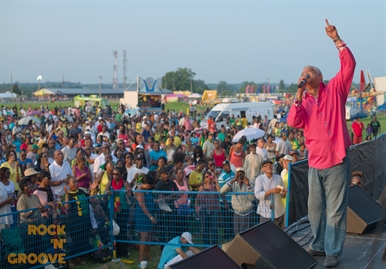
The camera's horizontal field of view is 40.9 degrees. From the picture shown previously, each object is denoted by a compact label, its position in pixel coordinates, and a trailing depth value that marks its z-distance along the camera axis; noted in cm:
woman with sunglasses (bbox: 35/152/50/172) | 1194
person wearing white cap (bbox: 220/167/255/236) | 828
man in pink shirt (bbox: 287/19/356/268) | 453
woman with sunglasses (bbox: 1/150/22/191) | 1150
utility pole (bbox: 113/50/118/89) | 16112
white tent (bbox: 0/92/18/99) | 10941
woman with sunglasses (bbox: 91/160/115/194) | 973
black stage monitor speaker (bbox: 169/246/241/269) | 425
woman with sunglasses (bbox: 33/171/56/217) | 845
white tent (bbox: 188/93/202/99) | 9975
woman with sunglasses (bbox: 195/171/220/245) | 848
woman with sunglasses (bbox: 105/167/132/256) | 880
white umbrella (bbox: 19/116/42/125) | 2674
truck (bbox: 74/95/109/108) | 5310
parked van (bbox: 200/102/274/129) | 3145
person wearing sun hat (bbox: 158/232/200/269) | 745
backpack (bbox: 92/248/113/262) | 890
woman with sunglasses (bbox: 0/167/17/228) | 745
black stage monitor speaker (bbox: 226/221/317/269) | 453
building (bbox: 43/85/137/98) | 14255
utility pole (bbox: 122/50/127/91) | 16175
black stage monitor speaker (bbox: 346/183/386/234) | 555
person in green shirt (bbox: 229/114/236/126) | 2988
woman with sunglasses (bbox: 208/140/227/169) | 1477
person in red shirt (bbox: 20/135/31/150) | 1577
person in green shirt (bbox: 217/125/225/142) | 2059
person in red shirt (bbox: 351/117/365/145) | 2222
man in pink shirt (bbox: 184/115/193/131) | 2802
